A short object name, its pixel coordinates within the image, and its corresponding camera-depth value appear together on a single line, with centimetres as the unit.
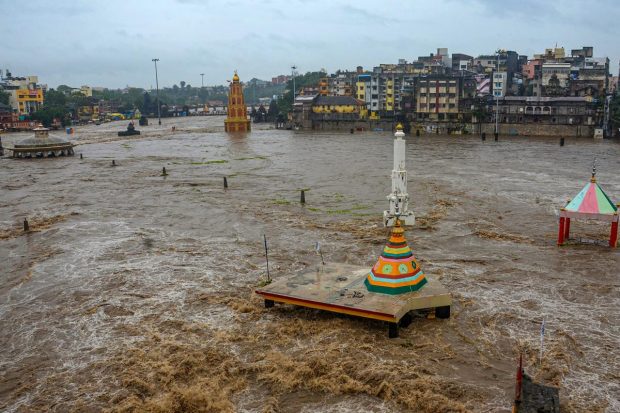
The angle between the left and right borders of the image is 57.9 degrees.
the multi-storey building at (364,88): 11512
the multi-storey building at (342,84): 13206
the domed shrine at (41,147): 6384
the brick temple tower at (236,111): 11019
